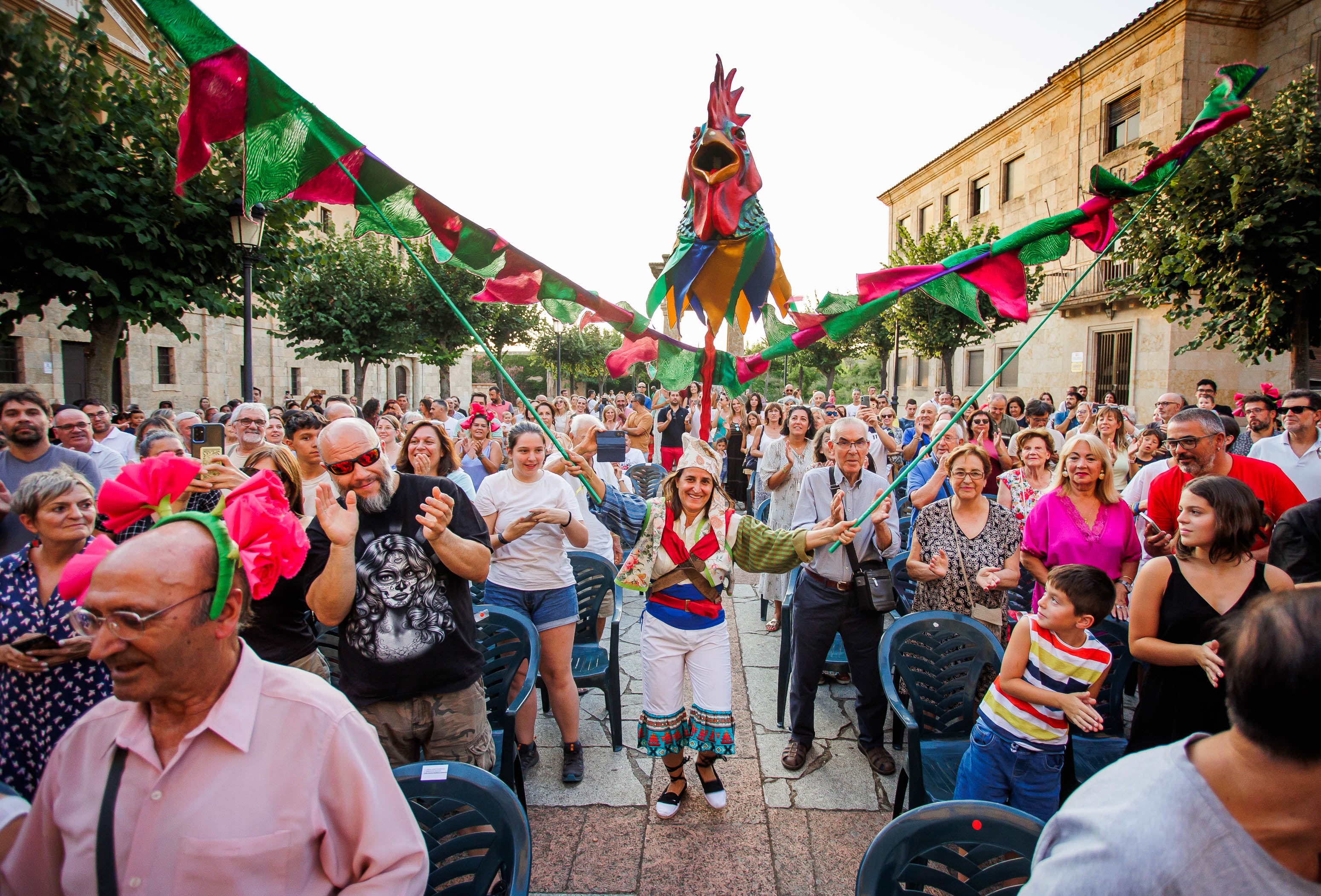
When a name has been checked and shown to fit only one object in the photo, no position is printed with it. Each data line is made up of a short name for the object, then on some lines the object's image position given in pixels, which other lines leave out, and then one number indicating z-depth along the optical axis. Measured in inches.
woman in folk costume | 123.3
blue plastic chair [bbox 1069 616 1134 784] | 114.7
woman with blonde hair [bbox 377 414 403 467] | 235.5
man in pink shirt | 48.0
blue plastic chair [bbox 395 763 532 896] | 73.7
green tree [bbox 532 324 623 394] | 1697.8
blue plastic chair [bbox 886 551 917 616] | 172.7
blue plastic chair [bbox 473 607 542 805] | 124.3
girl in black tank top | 92.0
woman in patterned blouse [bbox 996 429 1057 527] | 180.9
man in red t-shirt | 141.4
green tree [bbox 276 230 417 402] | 682.8
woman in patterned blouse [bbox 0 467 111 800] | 81.4
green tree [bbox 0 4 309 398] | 258.4
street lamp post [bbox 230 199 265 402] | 287.6
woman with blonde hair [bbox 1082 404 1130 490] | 231.5
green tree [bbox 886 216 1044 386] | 628.4
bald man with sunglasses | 91.6
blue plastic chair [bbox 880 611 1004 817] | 120.0
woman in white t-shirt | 134.8
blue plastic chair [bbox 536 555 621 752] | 145.8
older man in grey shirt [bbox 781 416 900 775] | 139.6
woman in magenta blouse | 132.6
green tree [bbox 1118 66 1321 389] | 329.7
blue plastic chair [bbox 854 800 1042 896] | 69.5
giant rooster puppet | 103.3
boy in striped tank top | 92.9
